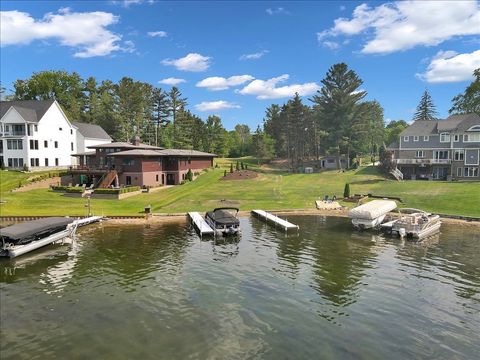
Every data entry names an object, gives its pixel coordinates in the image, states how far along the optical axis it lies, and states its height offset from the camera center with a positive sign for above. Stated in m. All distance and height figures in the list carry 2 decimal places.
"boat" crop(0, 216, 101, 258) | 29.66 -7.44
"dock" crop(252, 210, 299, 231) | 40.22 -8.39
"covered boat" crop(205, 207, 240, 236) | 37.06 -7.67
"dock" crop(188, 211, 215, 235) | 37.06 -8.20
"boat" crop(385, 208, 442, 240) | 37.03 -8.09
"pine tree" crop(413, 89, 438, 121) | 140.75 +15.73
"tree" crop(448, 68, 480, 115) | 91.84 +13.36
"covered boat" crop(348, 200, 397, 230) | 39.84 -7.40
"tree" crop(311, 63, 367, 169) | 92.75 +11.46
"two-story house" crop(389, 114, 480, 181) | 74.06 -0.07
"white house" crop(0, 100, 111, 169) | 76.56 +3.30
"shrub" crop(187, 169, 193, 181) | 75.25 -5.40
